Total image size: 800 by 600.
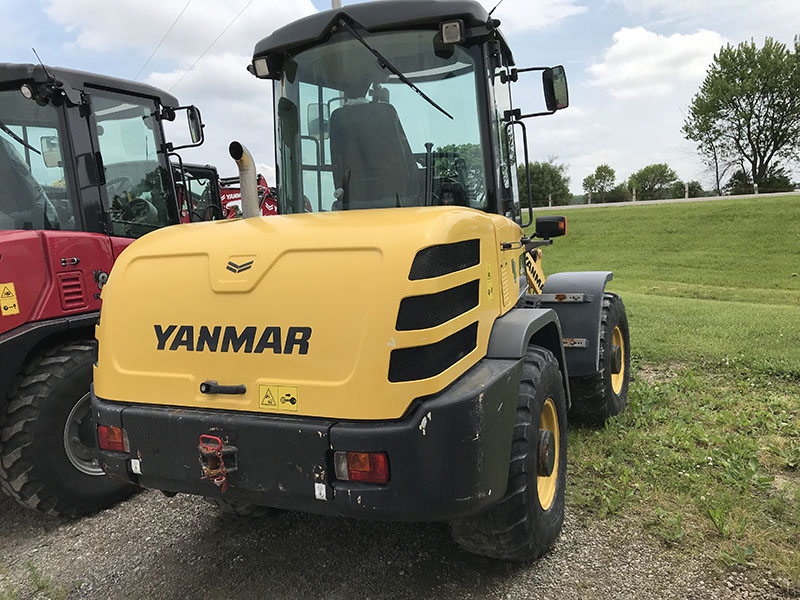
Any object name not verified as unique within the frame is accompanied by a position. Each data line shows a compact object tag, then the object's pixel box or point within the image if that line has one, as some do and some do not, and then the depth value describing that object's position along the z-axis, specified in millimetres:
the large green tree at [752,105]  41656
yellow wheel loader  2213
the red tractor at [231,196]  10111
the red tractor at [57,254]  3600
